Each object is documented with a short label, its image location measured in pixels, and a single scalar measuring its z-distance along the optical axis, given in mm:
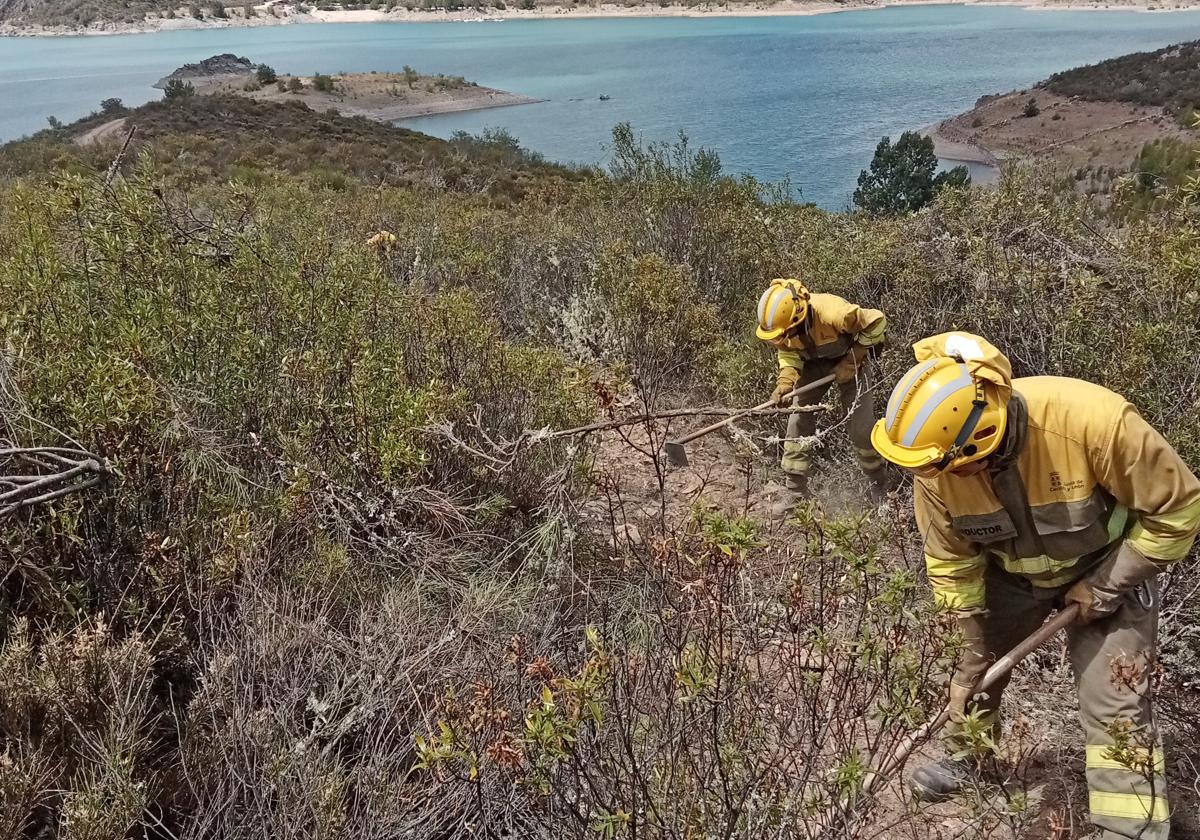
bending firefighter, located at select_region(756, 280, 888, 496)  4848
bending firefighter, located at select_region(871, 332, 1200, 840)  2348
